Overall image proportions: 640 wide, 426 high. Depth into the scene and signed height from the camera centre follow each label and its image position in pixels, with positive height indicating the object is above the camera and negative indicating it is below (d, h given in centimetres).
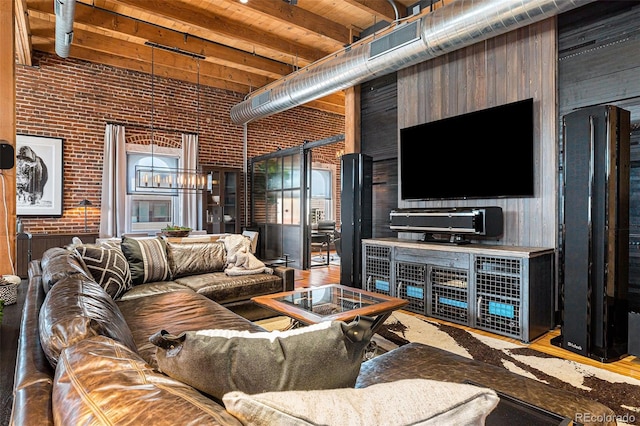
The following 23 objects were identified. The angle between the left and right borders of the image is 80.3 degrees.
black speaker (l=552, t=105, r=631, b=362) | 269 -15
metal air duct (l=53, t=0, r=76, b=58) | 342 +194
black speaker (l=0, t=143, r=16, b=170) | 267 +41
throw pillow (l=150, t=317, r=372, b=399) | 84 -33
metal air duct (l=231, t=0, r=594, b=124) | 293 +161
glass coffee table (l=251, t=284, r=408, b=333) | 238 -64
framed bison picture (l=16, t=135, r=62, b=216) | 555 +57
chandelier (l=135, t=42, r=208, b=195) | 630 +62
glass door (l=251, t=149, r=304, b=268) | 696 +17
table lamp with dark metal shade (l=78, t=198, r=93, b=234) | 558 +16
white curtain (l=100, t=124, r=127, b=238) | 610 +48
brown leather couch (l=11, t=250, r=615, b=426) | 66 -36
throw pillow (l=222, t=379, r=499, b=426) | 63 -34
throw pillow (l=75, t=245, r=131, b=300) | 287 -42
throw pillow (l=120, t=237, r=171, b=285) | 327 -41
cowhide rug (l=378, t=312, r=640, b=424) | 212 -104
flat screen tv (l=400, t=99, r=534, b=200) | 355 +60
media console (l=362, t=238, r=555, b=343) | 310 -65
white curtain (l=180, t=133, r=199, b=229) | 678 +35
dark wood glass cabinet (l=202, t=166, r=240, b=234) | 712 +23
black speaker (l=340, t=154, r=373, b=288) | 472 +4
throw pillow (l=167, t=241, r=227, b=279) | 359 -43
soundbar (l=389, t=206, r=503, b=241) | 358 -8
